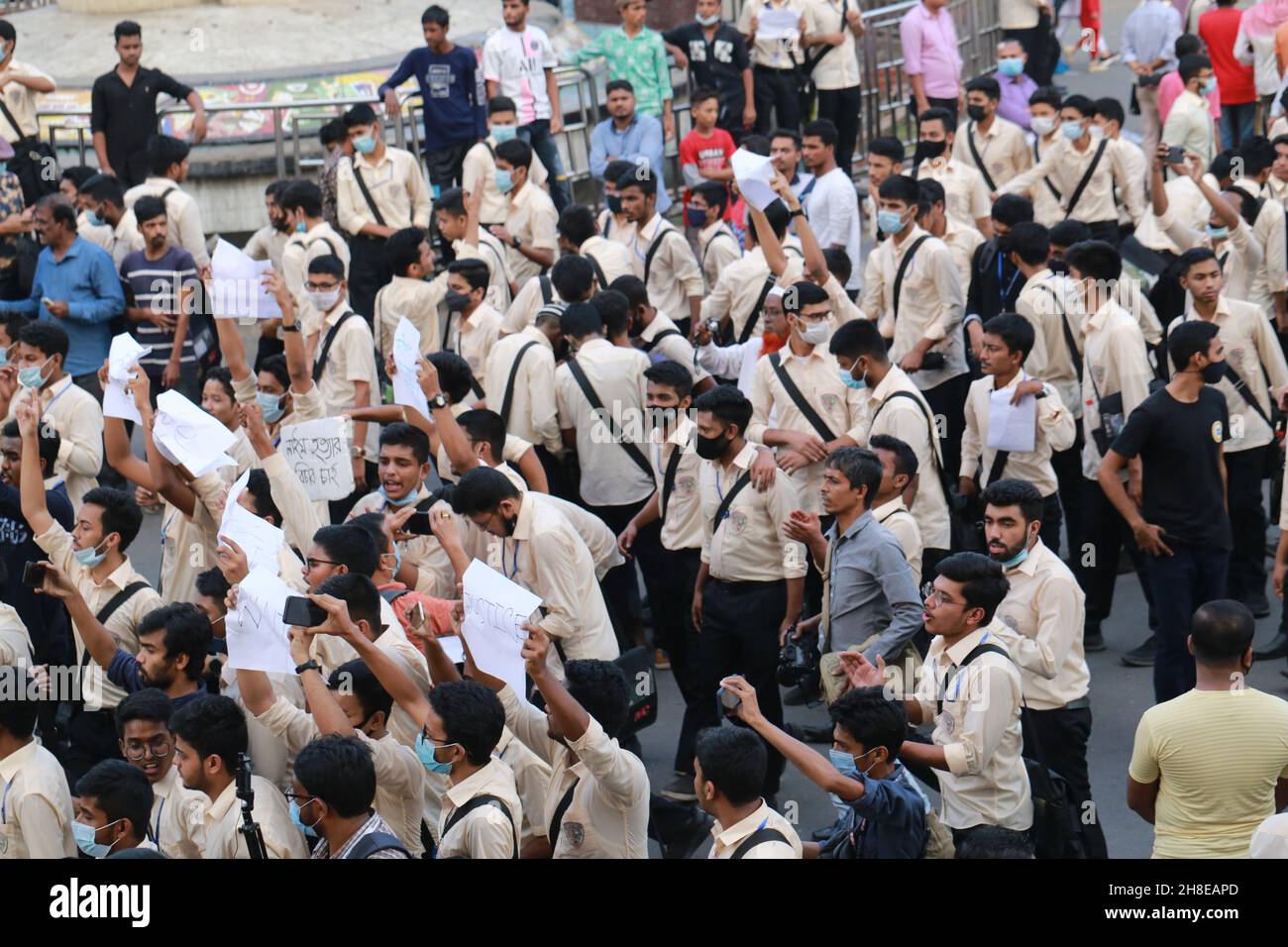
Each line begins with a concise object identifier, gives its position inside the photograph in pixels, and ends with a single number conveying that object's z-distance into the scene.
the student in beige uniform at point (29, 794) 10.62
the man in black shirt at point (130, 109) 25.83
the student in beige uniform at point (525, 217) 21.92
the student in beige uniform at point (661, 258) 20.62
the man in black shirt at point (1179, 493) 14.58
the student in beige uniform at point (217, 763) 10.33
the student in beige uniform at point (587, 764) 10.42
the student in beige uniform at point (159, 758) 11.04
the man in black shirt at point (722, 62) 28.08
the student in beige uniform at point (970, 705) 11.03
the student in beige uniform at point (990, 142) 23.83
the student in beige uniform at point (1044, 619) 12.54
